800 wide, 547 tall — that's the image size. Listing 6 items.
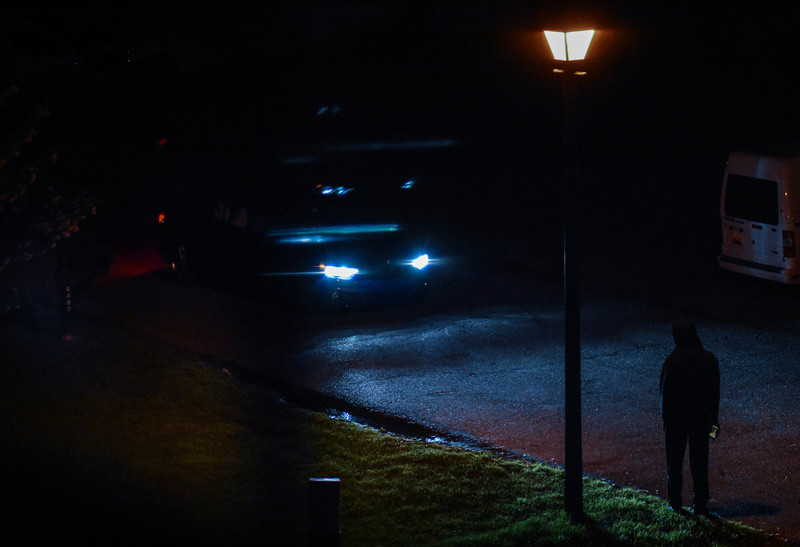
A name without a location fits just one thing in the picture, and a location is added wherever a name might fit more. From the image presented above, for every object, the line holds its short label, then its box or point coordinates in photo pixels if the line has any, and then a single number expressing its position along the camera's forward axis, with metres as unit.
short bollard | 11.56
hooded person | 14.12
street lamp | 14.06
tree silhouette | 19.70
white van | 28.59
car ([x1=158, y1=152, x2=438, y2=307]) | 27.36
